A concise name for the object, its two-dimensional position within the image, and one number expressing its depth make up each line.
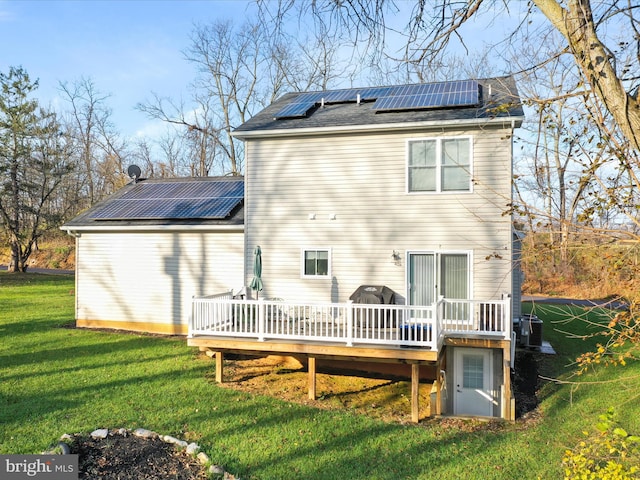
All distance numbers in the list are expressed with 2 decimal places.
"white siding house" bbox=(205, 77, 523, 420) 9.09
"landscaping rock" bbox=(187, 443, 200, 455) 6.00
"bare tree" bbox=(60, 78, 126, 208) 35.00
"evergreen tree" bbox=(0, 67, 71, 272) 26.77
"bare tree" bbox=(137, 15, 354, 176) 28.50
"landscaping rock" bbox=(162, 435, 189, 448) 6.19
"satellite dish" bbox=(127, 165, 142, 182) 16.95
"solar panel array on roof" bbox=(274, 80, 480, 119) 10.21
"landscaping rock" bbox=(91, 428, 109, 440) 6.26
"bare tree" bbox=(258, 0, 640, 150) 3.46
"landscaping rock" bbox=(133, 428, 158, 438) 6.39
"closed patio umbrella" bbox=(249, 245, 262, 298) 9.98
